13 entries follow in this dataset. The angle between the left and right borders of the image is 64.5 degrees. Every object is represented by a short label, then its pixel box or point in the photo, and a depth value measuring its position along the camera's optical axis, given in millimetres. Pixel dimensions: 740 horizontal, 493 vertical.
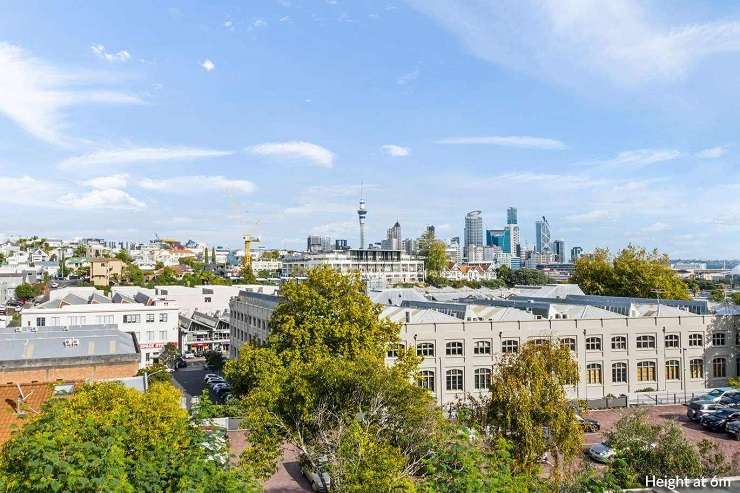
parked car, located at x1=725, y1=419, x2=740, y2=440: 35000
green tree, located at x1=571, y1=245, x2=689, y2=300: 71438
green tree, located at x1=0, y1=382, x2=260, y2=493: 11125
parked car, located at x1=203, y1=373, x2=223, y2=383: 56334
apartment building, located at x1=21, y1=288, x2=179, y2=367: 58000
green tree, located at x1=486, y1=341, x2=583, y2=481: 21562
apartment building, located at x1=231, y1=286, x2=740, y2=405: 42875
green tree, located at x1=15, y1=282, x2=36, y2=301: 114438
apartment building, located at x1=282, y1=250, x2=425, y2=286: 190150
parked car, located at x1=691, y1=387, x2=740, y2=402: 41531
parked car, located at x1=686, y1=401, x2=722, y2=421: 38719
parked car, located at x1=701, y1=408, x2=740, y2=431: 36594
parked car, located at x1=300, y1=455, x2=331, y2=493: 23489
